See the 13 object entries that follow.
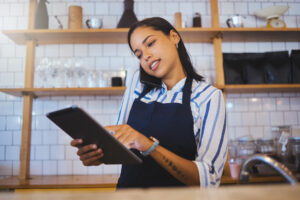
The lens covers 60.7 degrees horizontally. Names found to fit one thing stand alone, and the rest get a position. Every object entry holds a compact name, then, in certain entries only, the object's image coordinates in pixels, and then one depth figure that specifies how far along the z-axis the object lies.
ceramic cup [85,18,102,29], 2.55
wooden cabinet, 2.43
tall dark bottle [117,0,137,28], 2.55
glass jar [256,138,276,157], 2.46
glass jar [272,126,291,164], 2.43
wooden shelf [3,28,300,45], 2.47
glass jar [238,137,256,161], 2.49
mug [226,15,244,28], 2.63
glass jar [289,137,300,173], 2.29
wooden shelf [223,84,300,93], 2.44
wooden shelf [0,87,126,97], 2.39
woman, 1.12
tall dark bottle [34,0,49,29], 2.58
